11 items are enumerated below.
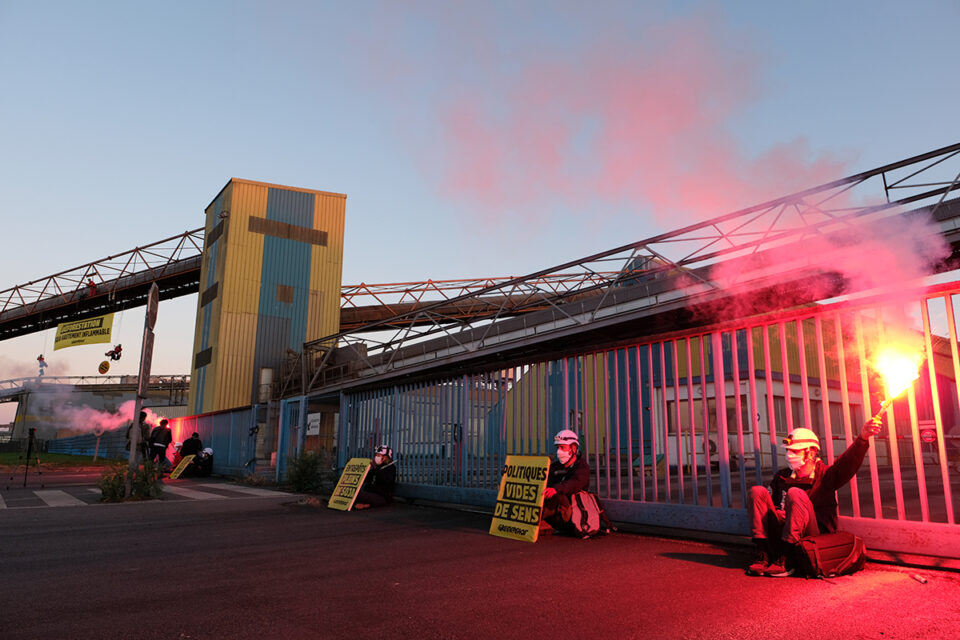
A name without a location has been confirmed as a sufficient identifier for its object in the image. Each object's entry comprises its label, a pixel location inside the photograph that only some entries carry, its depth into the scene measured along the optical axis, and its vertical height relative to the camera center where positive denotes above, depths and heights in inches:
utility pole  503.2 +67.7
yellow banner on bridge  1097.4 +183.9
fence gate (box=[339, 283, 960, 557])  218.2 +15.6
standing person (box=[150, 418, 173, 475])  831.1 -9.1
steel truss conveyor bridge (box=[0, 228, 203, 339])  1529.0 +372.2
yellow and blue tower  1198.9 +306.8
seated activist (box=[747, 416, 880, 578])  194.5 -20.0
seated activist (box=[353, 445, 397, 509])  458.3 -31.5
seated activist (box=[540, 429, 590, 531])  291.1 -20.3
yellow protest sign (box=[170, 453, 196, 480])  848.9 -43.4
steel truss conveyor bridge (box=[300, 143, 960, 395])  459.2 +161.1
